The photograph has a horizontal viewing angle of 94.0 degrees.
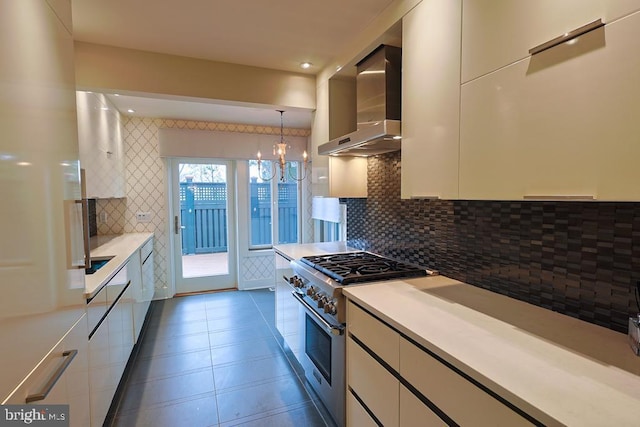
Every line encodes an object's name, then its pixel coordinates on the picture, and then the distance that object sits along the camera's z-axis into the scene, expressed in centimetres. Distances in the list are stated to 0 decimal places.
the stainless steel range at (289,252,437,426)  171
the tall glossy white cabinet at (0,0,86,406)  86
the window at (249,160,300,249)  473
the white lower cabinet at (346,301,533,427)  89
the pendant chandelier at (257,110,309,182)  441
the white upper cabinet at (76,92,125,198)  239
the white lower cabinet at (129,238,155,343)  279
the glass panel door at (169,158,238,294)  439
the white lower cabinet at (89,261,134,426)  163
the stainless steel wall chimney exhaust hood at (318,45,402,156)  186
